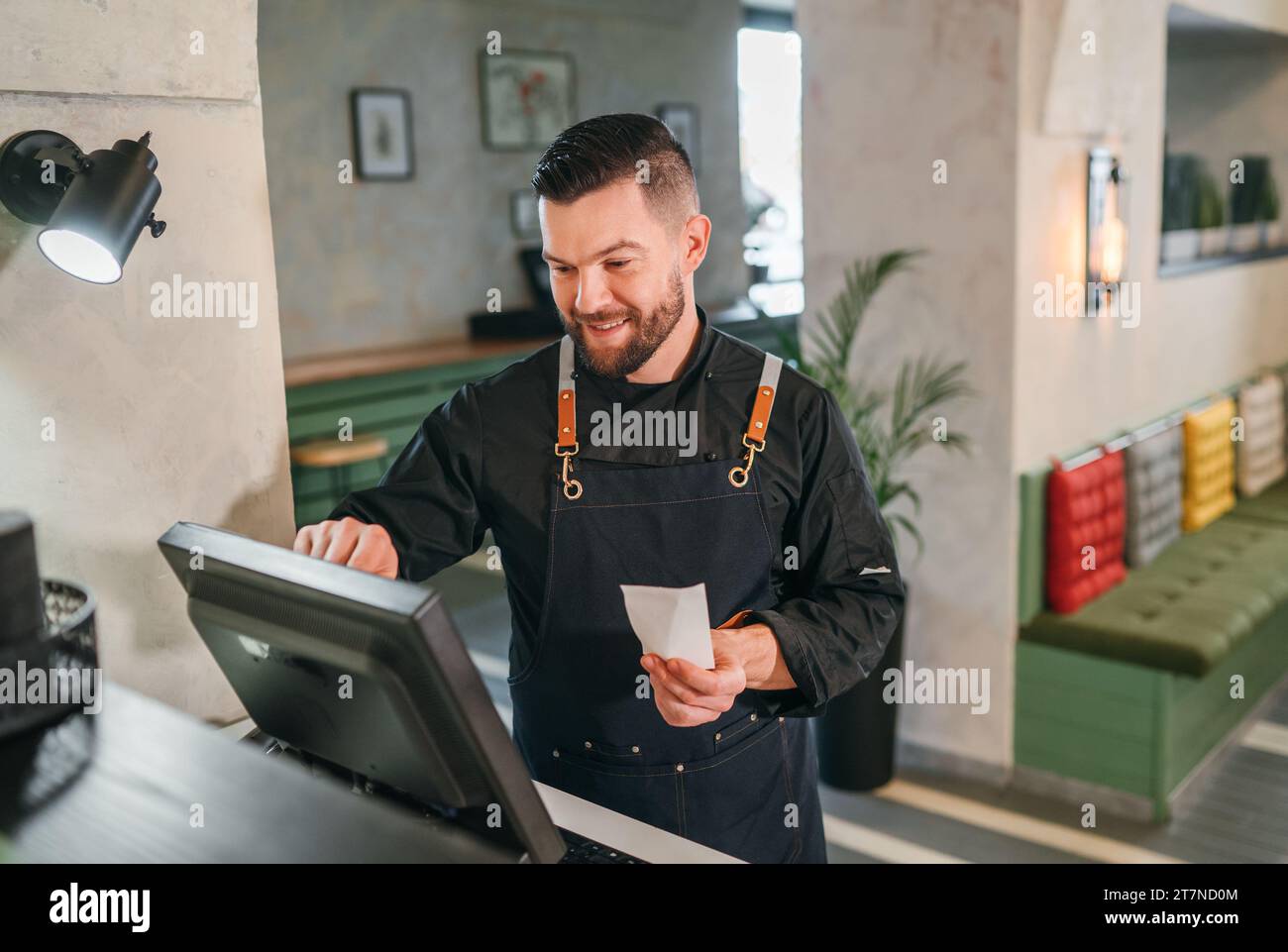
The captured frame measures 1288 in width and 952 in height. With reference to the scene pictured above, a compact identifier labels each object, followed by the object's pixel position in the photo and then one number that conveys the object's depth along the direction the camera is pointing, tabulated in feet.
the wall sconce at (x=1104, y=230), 12.89
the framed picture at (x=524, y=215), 23.41
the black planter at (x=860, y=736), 12.20
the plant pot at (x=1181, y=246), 15.76
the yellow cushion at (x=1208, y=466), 15.44
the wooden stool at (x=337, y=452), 17.63
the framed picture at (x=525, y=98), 22.56
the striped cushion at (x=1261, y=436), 17.19
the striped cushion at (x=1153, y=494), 13.78
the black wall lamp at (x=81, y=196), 4.54
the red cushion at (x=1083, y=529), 12.32
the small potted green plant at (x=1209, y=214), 16.93
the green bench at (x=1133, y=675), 11.59
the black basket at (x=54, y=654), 3.66
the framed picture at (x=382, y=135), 20.43
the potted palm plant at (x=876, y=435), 12.18
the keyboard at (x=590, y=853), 4.16
